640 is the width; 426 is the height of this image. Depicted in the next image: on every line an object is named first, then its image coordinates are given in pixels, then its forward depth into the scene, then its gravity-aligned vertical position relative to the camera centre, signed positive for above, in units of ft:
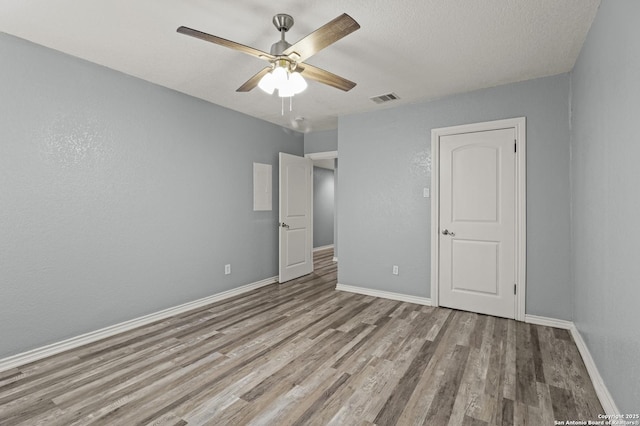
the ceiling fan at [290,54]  5.65 +3.31
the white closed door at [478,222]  10.98 -0.38
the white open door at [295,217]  16.09 -0.32
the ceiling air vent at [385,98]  12.07 +4.59
